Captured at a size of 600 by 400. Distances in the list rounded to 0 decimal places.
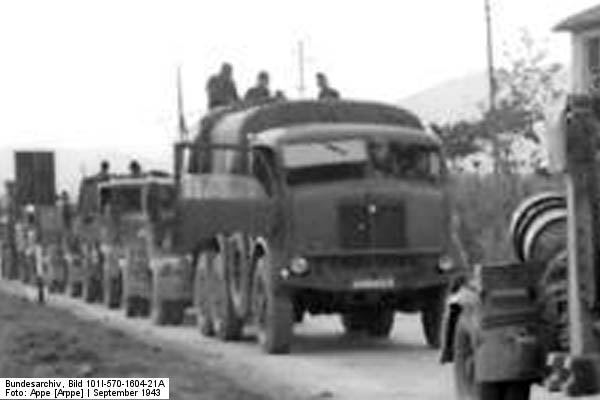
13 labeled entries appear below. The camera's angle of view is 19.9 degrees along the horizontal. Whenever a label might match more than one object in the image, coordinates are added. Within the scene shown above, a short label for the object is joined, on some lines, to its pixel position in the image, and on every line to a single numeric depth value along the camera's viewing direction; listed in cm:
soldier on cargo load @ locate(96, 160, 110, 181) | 2881
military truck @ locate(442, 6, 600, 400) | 890
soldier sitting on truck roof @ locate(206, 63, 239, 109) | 2239
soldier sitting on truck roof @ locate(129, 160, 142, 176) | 2797
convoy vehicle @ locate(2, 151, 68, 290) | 2703
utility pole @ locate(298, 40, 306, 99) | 4947
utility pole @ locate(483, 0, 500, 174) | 3325
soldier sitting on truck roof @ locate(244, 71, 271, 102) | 2167
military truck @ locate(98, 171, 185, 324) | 2228
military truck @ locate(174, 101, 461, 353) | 1731
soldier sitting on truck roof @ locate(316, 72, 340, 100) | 2153
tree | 3306
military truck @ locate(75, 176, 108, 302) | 2873
